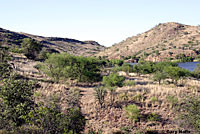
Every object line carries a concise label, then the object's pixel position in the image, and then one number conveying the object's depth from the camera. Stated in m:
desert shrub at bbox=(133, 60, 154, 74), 55.98
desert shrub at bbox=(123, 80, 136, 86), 34.09
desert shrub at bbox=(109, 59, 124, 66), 109.46
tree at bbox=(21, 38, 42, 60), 68.75
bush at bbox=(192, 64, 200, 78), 51.94
